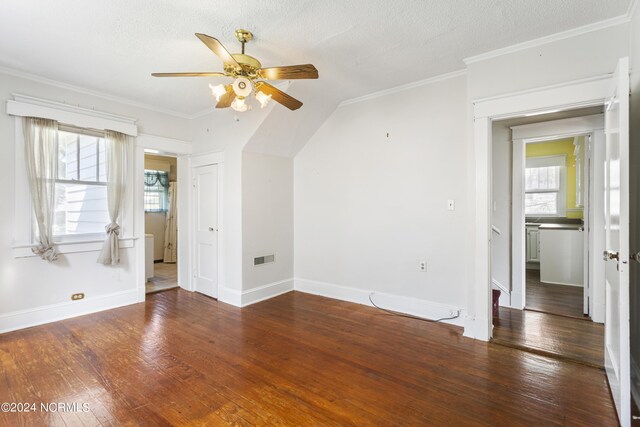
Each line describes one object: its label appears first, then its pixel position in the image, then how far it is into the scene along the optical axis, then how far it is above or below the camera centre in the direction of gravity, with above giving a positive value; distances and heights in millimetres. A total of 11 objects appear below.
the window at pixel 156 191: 7293 +518
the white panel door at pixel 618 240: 1674 -172
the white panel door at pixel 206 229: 4344 -247
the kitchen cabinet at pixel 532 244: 5766 -625
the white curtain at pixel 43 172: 3253 +442
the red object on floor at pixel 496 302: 3470 -1037
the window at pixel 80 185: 3555 +336
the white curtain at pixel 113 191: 3846 +270
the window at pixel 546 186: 5805 +491
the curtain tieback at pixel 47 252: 3314 -432
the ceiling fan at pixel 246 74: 2252 +1043
